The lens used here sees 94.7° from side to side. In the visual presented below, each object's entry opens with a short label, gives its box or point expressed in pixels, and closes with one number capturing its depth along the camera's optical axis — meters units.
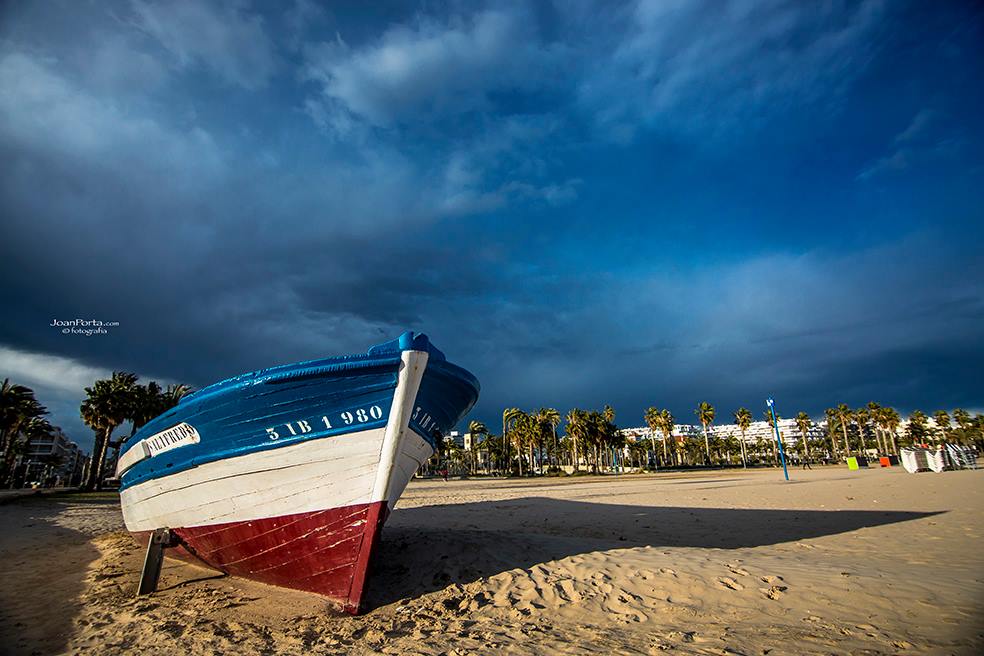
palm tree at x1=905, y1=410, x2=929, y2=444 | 92.01
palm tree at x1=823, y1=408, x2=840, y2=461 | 91.19
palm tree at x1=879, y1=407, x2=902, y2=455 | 82.06
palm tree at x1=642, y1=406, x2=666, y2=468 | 85.44
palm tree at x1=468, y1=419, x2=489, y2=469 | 93.45
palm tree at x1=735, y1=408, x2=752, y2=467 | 87.50
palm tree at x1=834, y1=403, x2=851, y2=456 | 88.38
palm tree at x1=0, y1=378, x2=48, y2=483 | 43.03
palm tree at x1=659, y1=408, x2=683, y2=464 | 84.68
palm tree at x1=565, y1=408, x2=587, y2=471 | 78.69
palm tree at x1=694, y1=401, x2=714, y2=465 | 85.19
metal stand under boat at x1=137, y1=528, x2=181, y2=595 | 7.18
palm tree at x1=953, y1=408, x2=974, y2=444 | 90.68
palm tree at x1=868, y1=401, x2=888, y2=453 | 83.12
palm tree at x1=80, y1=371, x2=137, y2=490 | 43.22
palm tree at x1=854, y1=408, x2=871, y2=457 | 85.72
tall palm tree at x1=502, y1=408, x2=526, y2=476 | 79.38
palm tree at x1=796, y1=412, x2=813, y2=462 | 90.69
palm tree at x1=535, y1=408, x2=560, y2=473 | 77.12
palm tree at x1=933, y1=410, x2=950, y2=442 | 92.94
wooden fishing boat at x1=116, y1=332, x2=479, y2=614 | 6.33
